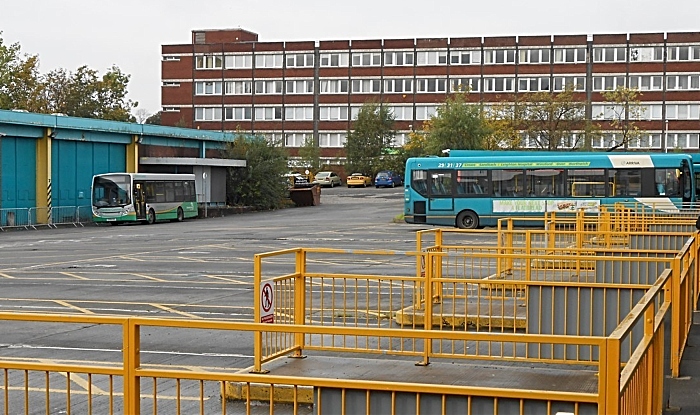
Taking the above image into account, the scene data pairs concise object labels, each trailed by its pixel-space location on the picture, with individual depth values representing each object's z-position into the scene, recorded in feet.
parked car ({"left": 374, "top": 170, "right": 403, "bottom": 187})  337.52
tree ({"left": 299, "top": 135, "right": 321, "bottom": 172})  356.79
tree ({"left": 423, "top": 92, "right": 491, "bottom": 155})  242.17
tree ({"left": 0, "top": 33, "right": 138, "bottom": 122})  334.24
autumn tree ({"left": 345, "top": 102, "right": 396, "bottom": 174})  361.92
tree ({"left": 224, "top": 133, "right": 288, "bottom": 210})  228.63
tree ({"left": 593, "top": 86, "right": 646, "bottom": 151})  273.33
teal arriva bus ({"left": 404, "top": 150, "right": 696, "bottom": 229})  159.53
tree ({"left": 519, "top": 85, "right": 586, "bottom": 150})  253.24
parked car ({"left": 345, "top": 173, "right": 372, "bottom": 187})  347.36
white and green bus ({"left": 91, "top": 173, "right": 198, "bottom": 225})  179.52
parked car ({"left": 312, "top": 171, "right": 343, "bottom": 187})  346.74
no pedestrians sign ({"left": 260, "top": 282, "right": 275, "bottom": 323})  33.32
